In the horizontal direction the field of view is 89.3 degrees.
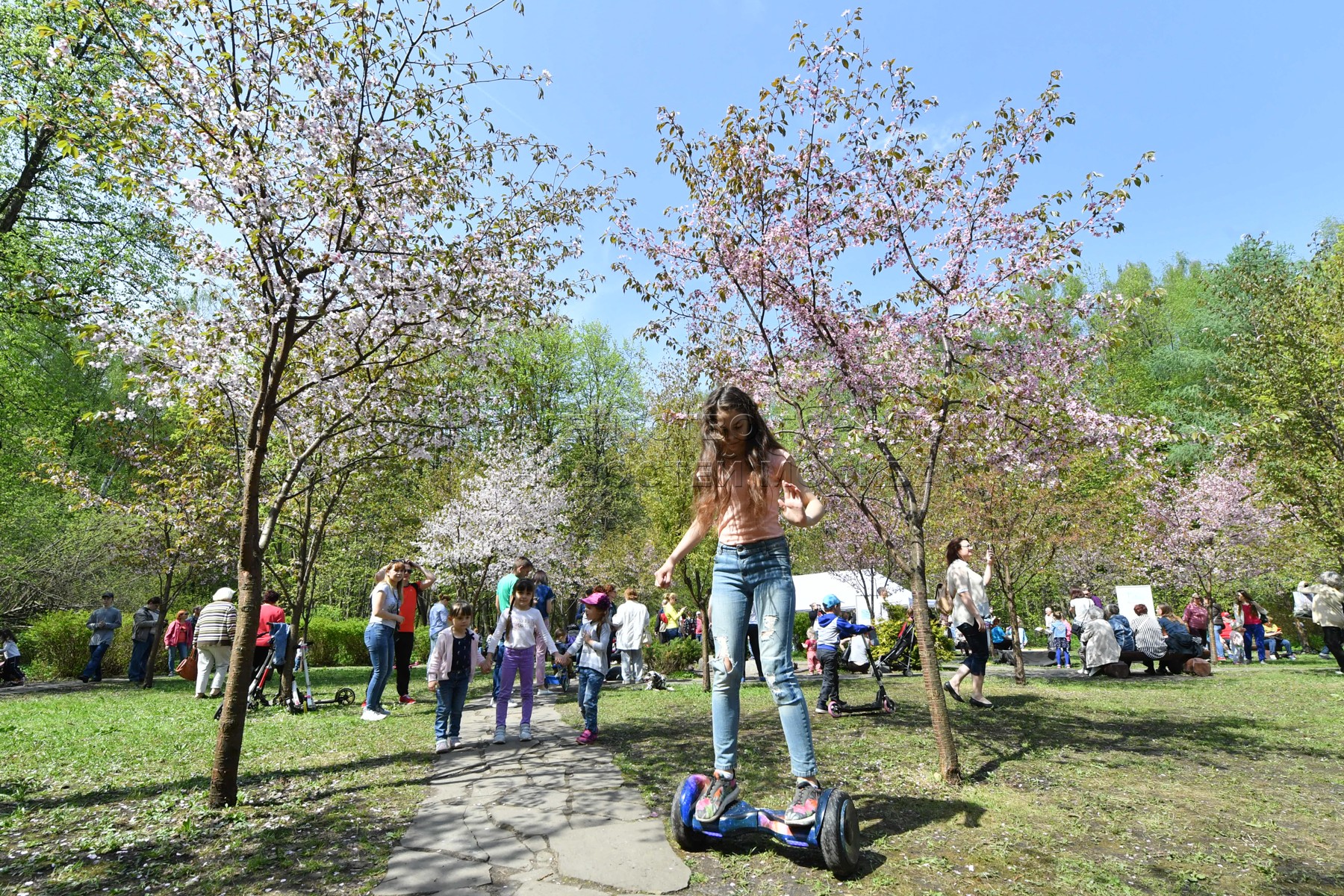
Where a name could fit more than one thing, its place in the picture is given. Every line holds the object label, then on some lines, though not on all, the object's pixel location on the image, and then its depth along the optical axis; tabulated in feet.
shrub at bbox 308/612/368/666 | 76.89
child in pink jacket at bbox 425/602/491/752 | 21.81
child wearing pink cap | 23.00
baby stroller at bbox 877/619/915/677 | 42.75
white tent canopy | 75.92
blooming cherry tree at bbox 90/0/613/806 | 16.28
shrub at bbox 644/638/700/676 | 50.55
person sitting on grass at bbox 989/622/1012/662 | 60.99
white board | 64.80
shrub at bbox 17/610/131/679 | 51.62
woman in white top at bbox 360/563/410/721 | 27.81
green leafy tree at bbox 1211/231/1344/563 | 38.83
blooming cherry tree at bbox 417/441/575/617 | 72.08
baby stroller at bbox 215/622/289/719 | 32.24
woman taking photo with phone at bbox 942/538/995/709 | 26.48
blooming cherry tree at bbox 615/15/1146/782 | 18.24
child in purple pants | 22.81
